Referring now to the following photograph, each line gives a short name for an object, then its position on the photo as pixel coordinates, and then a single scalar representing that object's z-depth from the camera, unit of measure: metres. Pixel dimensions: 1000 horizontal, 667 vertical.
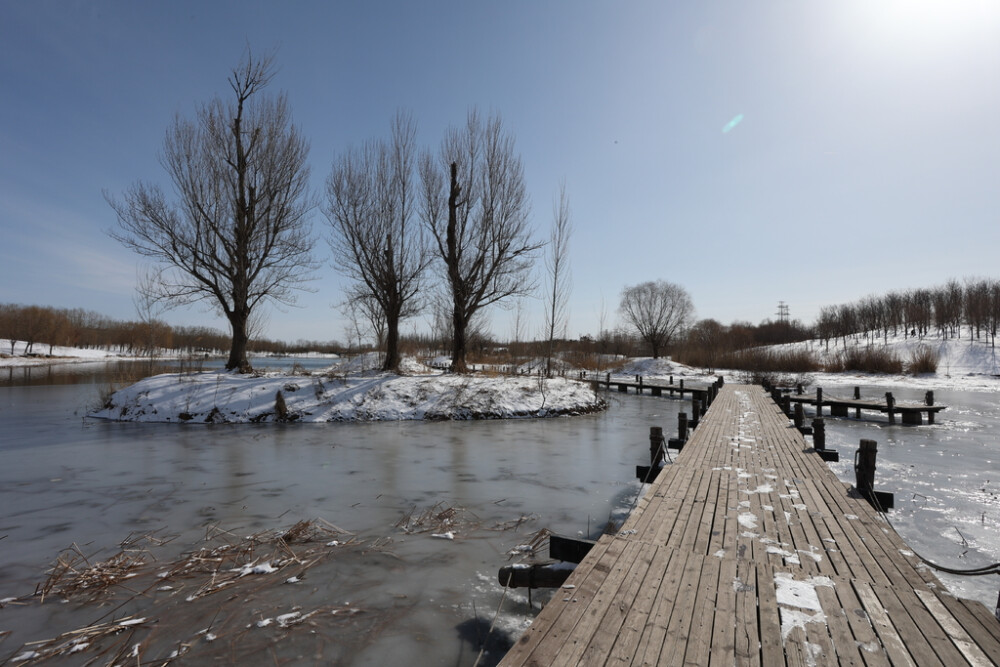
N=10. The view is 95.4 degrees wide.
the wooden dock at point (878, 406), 14.57
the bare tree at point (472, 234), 18.52
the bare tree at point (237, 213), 15.03
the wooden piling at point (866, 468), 5.19
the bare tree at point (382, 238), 17.58
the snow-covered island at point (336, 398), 12.78
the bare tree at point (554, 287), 18.16
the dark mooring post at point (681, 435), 8.84
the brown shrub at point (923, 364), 30.52
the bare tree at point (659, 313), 47.72
